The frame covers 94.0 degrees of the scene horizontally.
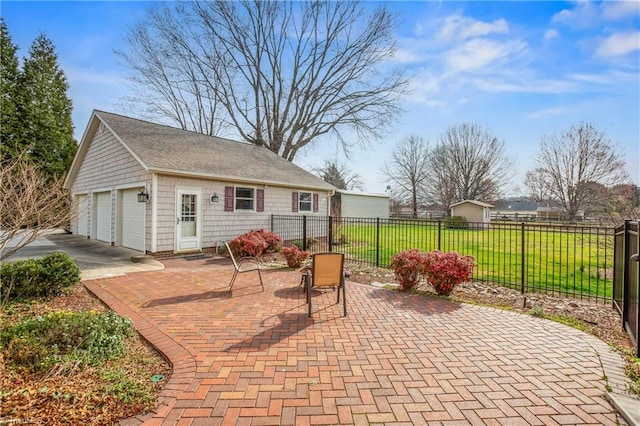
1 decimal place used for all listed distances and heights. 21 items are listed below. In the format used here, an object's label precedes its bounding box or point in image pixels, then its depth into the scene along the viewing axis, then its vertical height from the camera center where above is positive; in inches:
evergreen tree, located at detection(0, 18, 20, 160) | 803.3 +333.2
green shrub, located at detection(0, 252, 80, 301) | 191.8 -43.3
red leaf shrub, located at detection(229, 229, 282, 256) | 391.8 -42.0
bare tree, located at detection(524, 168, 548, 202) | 1024.4 +121.1
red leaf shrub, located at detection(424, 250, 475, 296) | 223.6 -41.7
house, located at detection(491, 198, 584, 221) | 2180.4 +72.3
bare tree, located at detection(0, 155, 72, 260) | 141.3 -0.4
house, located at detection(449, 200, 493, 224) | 1006.4 +14.6
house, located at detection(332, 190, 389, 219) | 933.8 +33.2
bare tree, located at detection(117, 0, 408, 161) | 827.4 +439.4
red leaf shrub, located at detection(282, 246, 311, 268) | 322.3 -45.9
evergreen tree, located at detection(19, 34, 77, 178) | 863.3 +311.3
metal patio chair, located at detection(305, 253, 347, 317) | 189.5 -37.0
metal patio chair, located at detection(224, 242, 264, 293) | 336.8 -60.3
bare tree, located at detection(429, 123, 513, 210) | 1409.9 +243.3
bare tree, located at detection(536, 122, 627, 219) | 847.7 +154.1
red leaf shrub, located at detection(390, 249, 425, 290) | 237.1 -41.7
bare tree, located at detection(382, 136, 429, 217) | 1601.9 +245.5
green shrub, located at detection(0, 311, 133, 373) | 111.8 -53.7
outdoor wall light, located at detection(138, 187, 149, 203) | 378.3 +20.8
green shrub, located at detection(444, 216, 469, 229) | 914.1 -9.8
